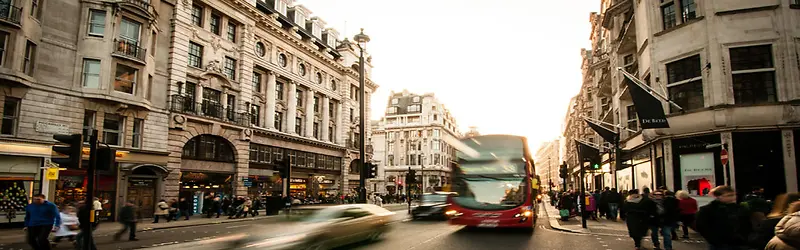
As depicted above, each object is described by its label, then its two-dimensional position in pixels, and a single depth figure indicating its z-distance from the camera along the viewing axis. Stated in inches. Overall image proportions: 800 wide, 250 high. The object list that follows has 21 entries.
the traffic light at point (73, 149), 370.6
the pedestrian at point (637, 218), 439.2
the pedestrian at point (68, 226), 526.3
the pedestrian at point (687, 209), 496.7
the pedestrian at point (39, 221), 417.7
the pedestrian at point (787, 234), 184.9
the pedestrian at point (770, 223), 223.1
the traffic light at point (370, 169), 853.3
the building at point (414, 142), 3828.7
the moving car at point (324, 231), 369.7
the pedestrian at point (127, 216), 577.2
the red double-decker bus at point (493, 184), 601.0
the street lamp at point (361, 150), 820.6
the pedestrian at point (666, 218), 426.6
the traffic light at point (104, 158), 397.1
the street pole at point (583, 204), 694.3
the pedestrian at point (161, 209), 892.0
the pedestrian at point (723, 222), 249.3
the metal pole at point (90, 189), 388.8
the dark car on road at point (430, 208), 930.7
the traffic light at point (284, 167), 810.2
